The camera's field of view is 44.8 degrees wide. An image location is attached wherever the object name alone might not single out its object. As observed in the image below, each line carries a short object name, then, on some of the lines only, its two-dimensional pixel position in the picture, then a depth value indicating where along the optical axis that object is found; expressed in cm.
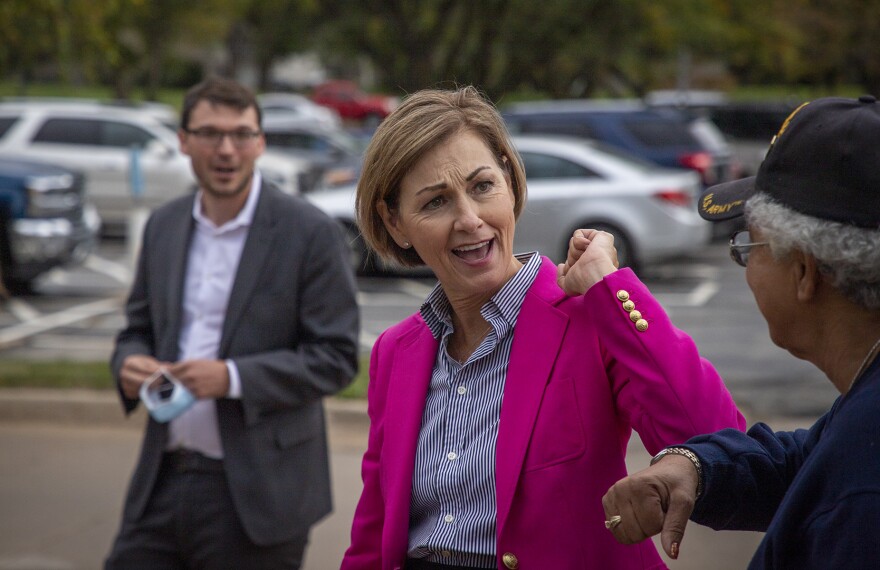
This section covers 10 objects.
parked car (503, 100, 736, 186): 1636
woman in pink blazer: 204
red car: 4728
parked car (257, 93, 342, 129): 3712
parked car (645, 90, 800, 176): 2059
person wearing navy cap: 154
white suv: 1731
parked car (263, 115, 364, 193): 2072
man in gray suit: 346
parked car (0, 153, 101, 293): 1217
